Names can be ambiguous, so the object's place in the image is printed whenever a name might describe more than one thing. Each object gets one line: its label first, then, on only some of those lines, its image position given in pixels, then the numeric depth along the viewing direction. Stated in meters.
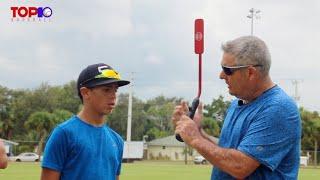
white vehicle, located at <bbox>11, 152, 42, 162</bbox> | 64.18
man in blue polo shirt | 4.25
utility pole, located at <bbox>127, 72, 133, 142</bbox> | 67.56
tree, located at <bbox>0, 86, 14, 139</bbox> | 74.69
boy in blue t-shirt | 5.05
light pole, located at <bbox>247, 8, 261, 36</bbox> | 60.78
